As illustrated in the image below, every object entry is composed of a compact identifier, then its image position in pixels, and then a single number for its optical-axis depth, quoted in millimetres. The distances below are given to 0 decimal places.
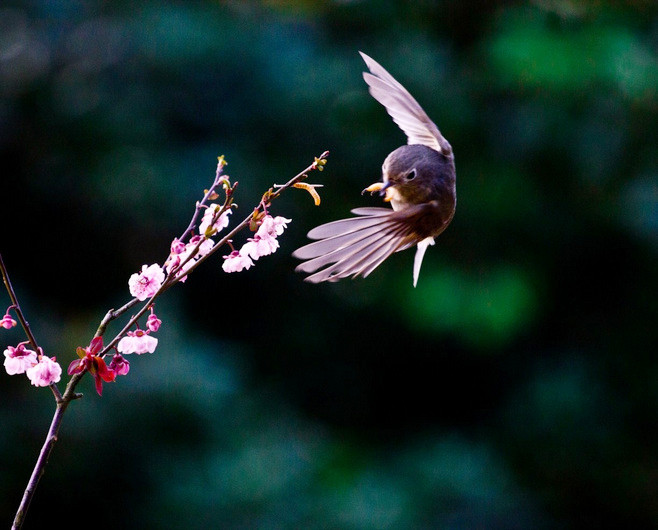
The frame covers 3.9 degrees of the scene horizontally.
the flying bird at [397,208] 6409
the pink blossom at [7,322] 6340
